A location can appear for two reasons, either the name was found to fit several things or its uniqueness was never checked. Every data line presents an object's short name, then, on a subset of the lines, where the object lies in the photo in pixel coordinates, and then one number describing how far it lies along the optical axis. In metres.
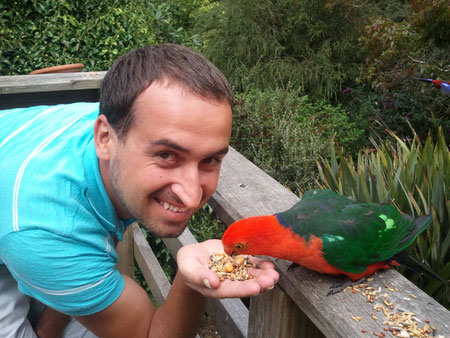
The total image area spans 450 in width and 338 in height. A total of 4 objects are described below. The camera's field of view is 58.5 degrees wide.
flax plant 1.79
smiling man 1.14
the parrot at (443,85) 4.18
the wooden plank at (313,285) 0.92
